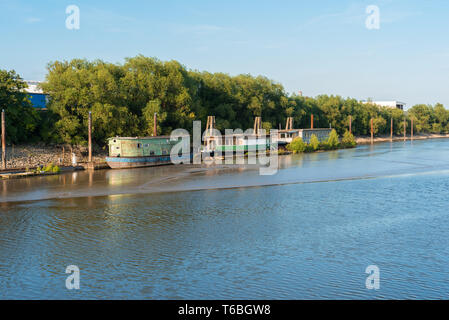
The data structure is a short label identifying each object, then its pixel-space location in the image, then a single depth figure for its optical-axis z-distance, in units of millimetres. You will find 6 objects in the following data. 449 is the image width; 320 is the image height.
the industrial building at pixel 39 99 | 56903
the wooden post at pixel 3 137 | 37312
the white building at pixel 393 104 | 158362
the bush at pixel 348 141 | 82875
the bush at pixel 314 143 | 72425
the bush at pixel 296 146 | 68362
